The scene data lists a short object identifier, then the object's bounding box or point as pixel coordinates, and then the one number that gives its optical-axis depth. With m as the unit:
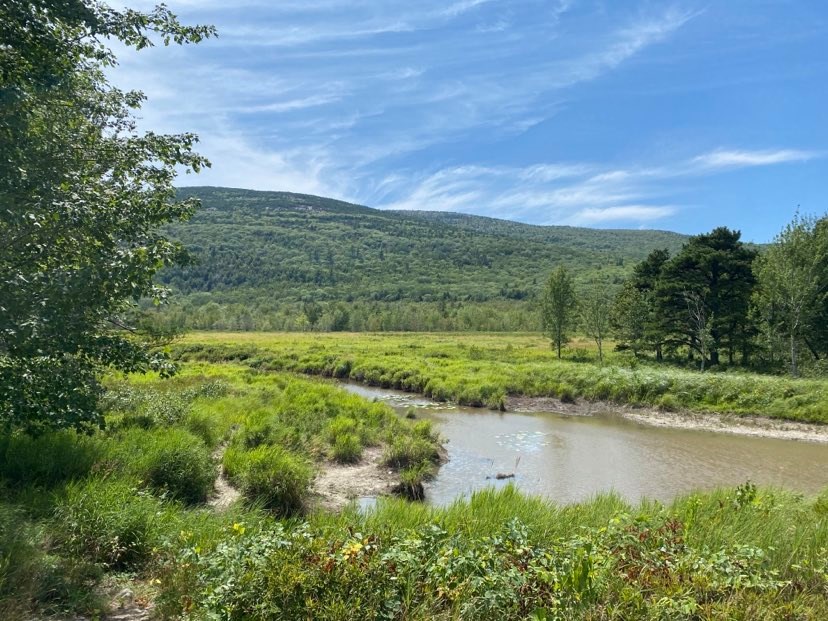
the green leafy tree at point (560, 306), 51.62
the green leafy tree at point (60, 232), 5.68
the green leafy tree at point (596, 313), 48.81
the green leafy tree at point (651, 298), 43.84
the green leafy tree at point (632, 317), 46.80
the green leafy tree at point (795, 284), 33.47
